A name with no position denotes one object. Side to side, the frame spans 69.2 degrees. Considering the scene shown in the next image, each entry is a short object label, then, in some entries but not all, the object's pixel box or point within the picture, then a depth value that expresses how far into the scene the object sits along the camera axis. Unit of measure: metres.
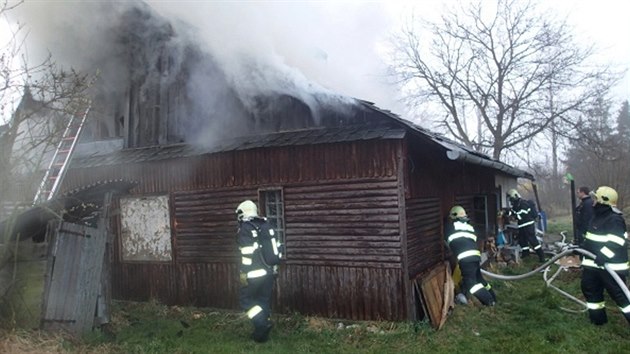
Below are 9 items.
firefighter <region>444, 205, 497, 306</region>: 7.14
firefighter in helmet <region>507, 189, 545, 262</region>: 12.08
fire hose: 5.90
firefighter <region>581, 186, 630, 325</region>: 6.17
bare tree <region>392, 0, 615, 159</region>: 23.28
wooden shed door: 5.56
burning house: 6.66
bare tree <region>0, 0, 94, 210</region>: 5.06
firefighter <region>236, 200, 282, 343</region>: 6.18
